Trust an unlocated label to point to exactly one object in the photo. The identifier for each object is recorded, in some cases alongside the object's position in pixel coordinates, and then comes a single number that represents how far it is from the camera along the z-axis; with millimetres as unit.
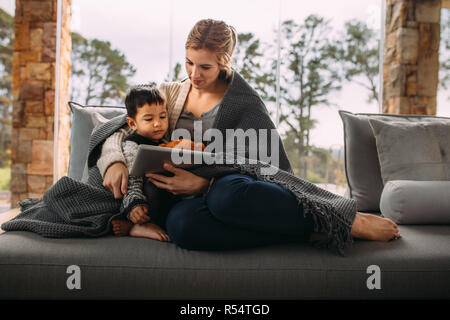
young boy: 1133
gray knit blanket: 1036
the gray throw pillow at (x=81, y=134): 1503
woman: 1009
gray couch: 934
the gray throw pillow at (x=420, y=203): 1316
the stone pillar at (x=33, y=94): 3025
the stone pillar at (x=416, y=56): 3305
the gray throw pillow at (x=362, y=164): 1573
